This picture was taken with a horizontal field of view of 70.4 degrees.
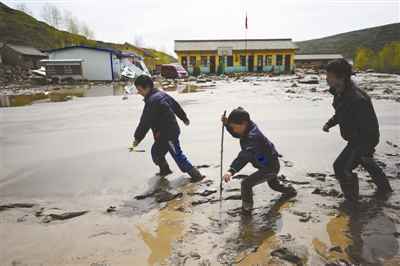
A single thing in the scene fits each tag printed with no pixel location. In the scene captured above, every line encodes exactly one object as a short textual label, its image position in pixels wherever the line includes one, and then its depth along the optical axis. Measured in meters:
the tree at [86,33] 99.12
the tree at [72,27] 98.38
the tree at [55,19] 107.25
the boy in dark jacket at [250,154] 3.05
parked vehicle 33.46
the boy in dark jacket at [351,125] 3.07
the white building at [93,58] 33.25
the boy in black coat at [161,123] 4.05
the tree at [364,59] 52.61
